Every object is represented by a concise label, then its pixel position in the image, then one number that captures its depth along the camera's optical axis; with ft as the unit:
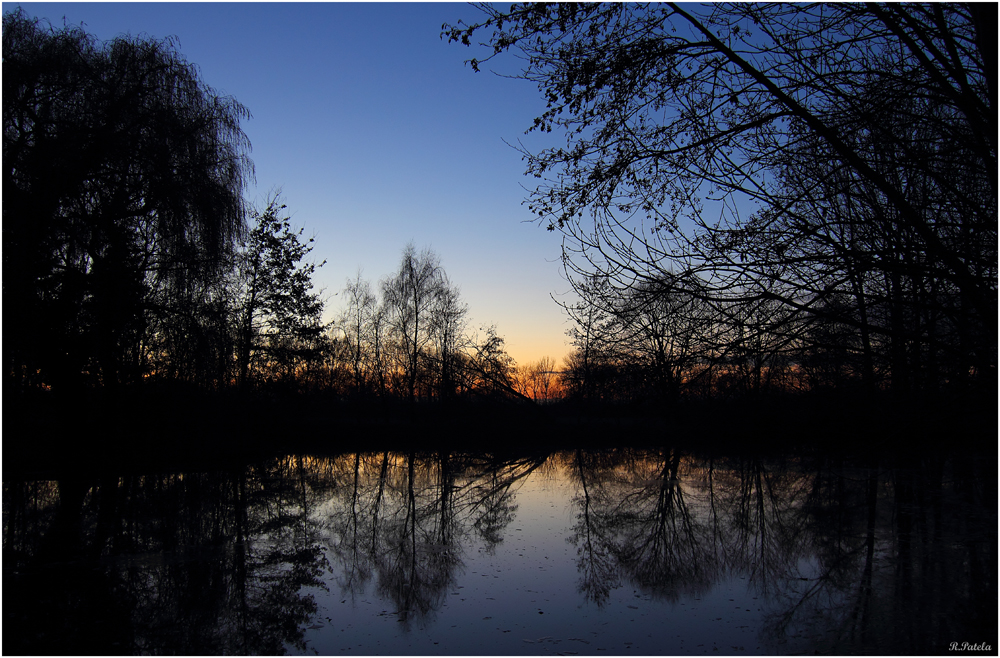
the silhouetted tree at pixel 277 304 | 62.75
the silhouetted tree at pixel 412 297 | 91.97
